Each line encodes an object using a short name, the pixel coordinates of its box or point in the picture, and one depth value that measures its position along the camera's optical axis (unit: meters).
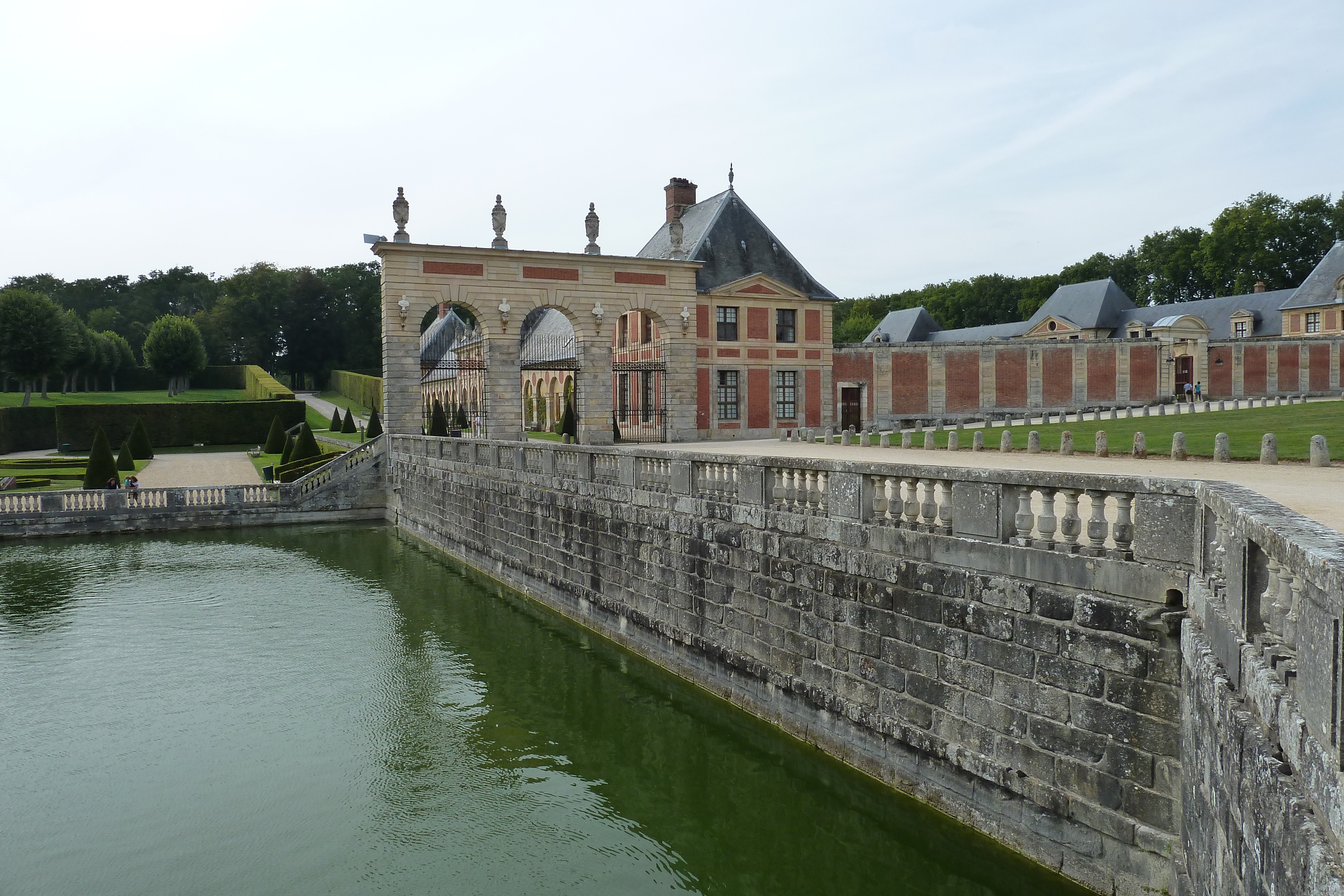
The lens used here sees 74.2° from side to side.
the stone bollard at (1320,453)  12.97
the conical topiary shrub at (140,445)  33.53
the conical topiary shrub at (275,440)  35.22
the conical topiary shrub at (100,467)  23.97
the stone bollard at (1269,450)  13.70
